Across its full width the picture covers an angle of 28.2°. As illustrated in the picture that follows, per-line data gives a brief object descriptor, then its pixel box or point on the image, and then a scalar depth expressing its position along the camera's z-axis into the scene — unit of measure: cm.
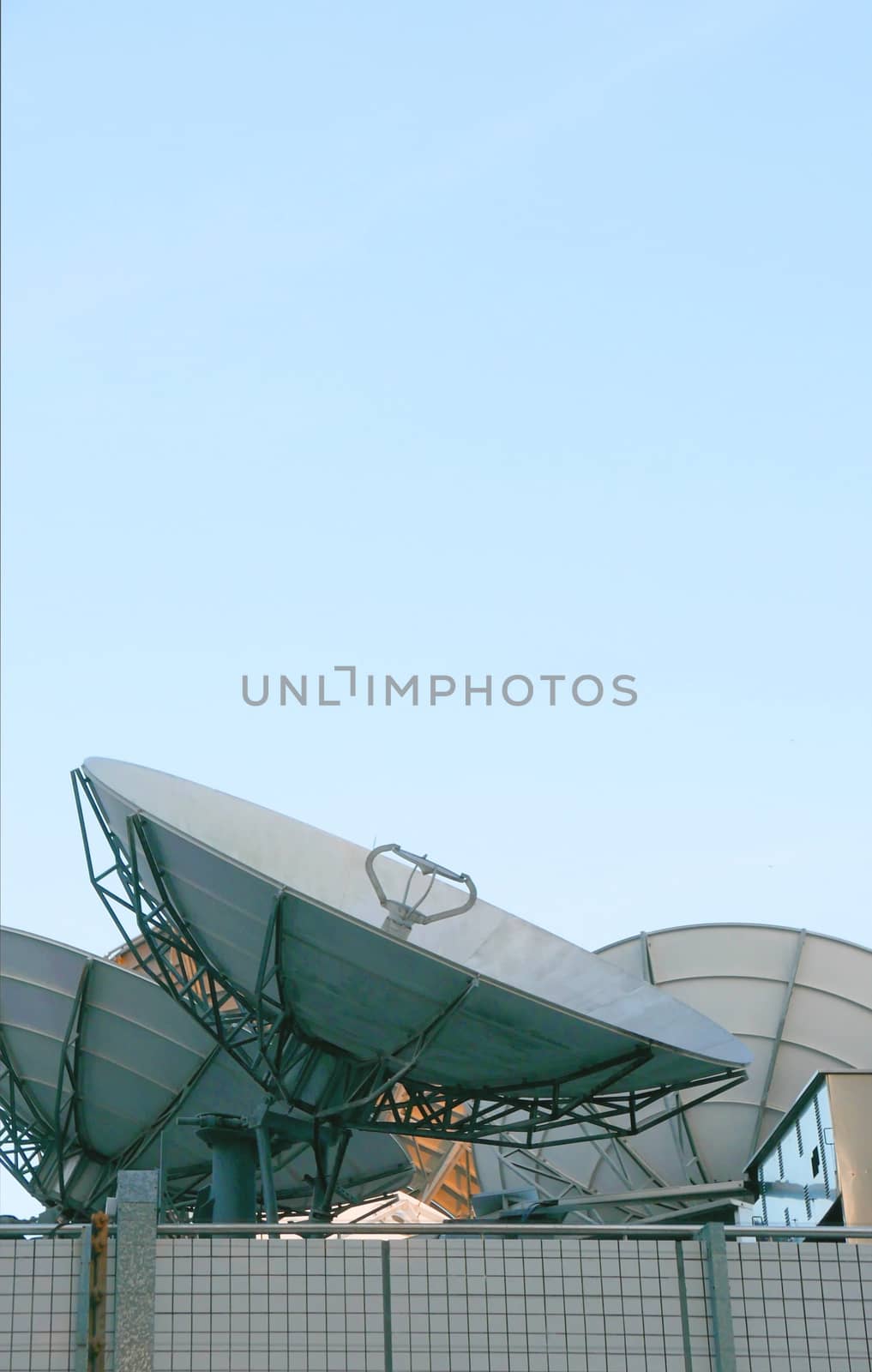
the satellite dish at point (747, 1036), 3709
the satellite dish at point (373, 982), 2527
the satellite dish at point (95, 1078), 3534
